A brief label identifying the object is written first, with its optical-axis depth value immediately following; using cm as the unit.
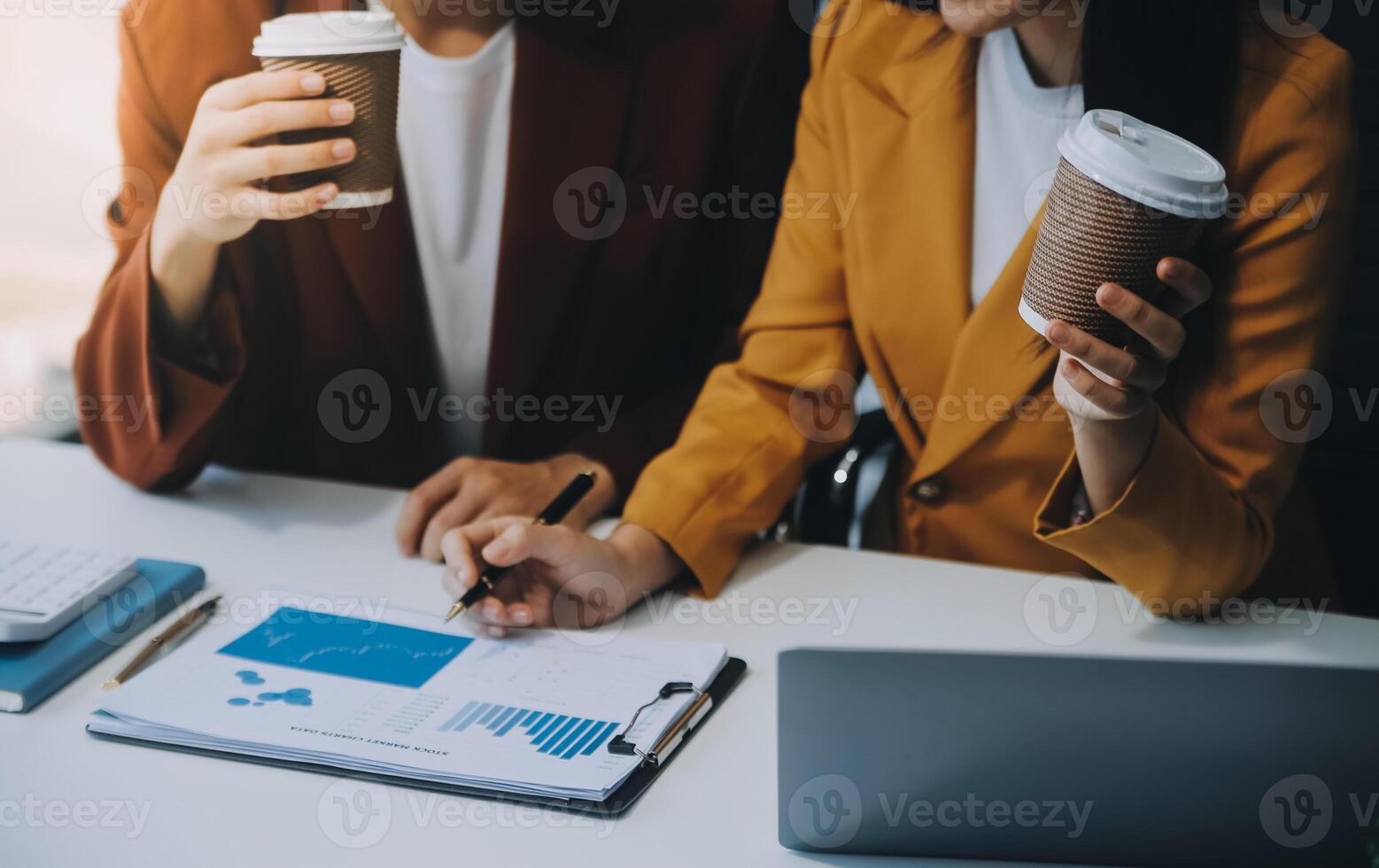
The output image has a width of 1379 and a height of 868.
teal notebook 93
